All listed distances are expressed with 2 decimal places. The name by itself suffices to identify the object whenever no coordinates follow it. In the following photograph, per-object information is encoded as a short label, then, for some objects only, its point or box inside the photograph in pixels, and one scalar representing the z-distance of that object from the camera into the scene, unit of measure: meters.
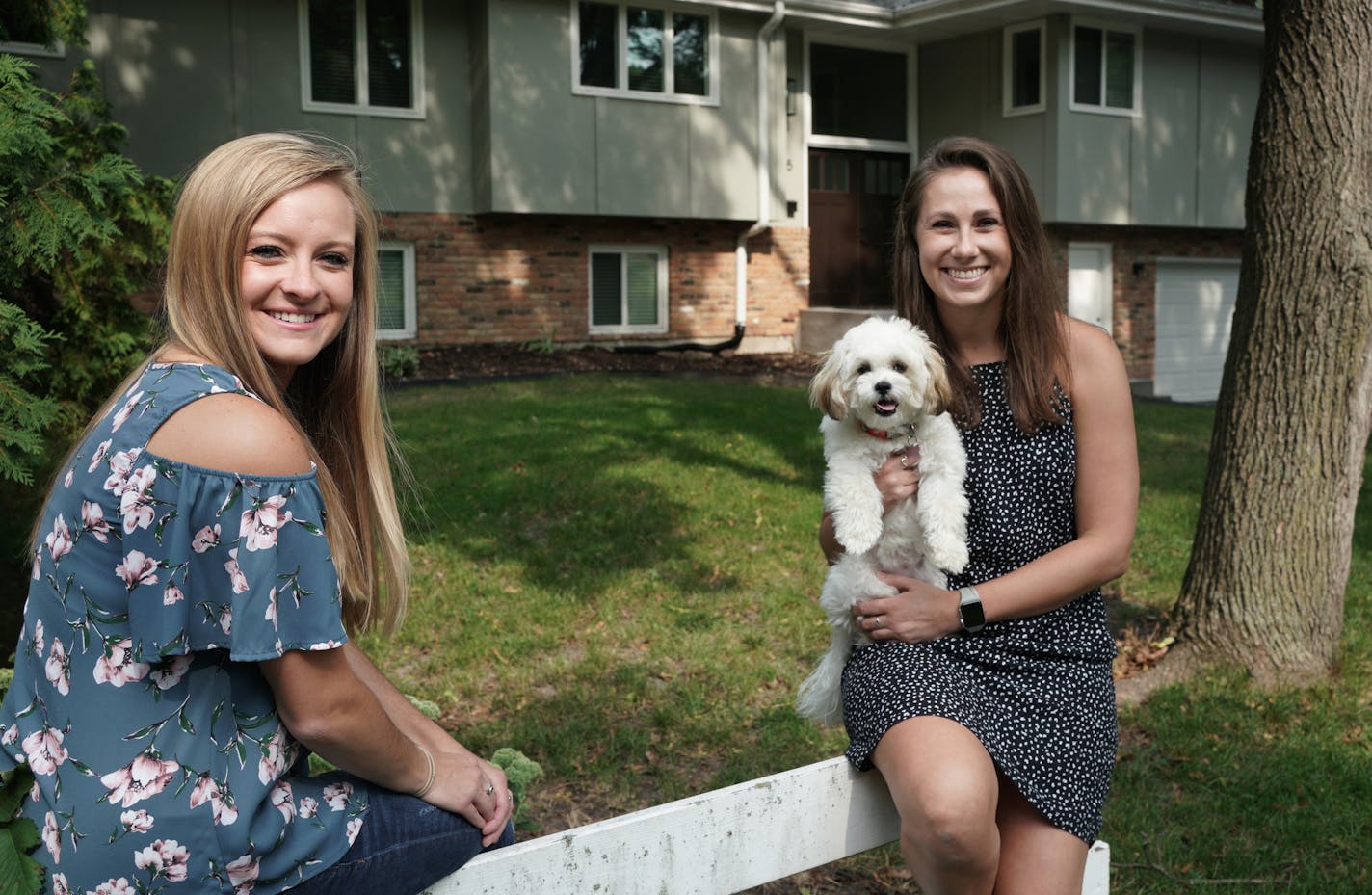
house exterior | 15.41
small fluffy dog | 3.08
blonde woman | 1.75
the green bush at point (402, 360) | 13.87
